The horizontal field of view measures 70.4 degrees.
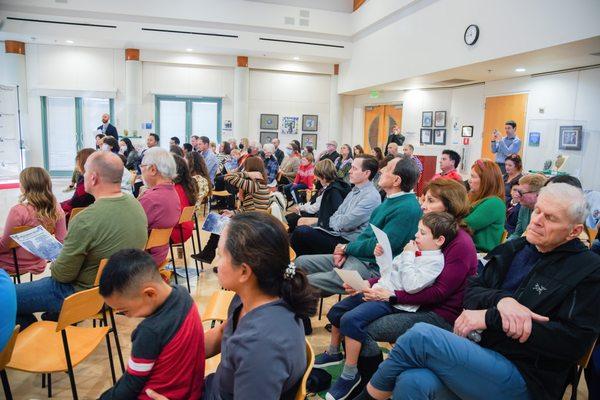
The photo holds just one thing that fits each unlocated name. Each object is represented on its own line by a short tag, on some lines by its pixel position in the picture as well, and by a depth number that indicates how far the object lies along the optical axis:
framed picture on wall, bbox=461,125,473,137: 9.60
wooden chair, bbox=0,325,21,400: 1.68
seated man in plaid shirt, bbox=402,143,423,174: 8.34
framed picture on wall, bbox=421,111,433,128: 10.94
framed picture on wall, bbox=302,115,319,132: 14.09
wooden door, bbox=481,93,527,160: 8.29
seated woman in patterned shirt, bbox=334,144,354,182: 7.90
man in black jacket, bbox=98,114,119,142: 10.55
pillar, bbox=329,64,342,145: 13.88
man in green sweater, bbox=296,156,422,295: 2.86
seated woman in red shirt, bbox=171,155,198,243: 4.25
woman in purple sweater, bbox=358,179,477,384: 2.24
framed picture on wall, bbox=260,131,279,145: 13.73
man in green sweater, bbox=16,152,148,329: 2.38
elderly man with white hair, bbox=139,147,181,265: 3.46
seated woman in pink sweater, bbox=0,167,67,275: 3.01
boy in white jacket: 2.28
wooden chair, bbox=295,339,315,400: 1.30
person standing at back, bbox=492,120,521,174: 7.40
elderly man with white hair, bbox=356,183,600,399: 1.62
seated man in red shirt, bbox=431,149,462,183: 5.82
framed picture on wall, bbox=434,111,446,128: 10.51
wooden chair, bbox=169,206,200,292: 4.05
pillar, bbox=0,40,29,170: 11.28
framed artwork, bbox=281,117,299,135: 13.90
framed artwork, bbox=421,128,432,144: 11.00
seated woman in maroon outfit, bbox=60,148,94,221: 4.07
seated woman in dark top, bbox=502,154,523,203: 5.16
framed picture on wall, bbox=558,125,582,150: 6.80
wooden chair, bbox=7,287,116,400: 1.88
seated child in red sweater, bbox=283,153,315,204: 8.00
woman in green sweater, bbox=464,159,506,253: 3.20
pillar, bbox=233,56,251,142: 12.98
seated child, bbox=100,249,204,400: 1.43
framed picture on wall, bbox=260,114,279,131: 13.65
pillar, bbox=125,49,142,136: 12.14
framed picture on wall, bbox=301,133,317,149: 14.17
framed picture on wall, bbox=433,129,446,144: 10.51
